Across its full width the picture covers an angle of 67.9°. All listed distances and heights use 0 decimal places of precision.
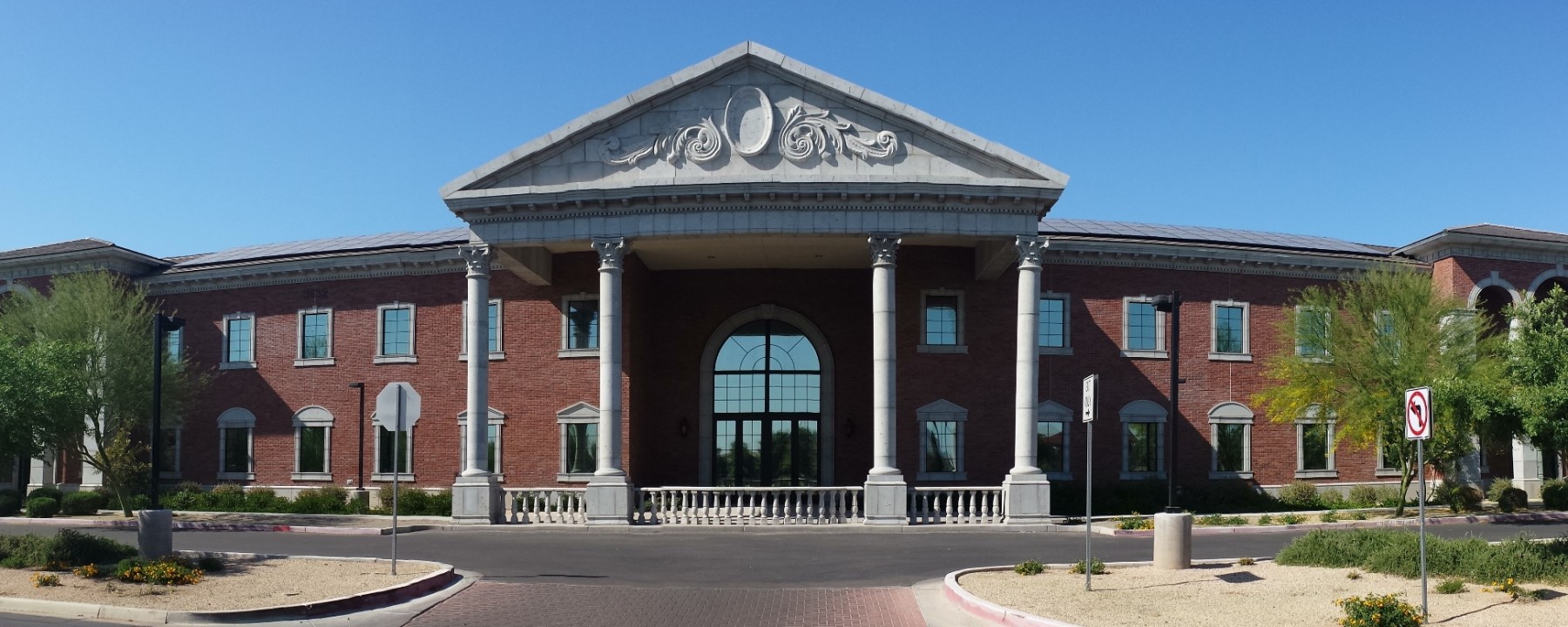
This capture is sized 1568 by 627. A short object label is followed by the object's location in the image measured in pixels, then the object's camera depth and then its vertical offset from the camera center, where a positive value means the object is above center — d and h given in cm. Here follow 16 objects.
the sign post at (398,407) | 1627 -46
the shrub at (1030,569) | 1686 -278
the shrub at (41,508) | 3117 -364
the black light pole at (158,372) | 2042 +1
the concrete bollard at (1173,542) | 1695 -240
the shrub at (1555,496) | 3069 -306
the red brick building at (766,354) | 3325 +64
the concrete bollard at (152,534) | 1716 -238
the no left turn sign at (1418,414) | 1328 -41
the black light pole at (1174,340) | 2416 +83
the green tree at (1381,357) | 2906 +55
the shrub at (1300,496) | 3281 -333
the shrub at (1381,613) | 1120 -229
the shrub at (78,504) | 3194 -362
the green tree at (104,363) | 3206 +26
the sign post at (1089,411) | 1476 -43
